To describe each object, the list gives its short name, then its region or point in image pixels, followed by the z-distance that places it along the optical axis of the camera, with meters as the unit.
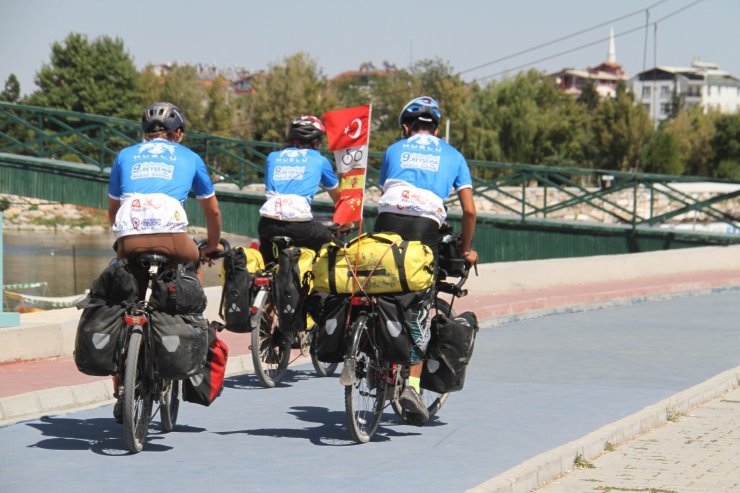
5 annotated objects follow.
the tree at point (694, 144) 111.38
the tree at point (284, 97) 84.19
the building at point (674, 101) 153.70
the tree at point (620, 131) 93.94
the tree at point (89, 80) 86.12
